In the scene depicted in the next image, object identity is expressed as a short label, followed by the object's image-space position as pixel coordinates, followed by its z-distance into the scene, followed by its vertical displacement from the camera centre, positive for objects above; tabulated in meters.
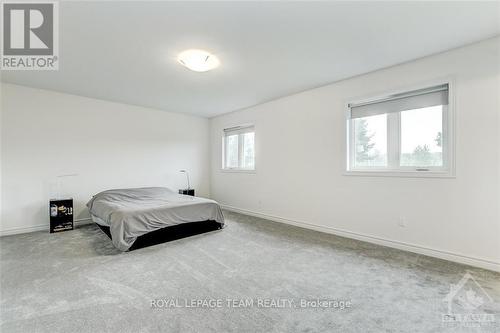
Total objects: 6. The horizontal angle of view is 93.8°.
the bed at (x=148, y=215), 3.00 -0.71
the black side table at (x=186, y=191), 5.51 -0.60
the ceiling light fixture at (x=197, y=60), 2.74 +1.29
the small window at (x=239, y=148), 5.39 +0.44
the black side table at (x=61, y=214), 3.80 -0.80
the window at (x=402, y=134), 2.79 +0.43
